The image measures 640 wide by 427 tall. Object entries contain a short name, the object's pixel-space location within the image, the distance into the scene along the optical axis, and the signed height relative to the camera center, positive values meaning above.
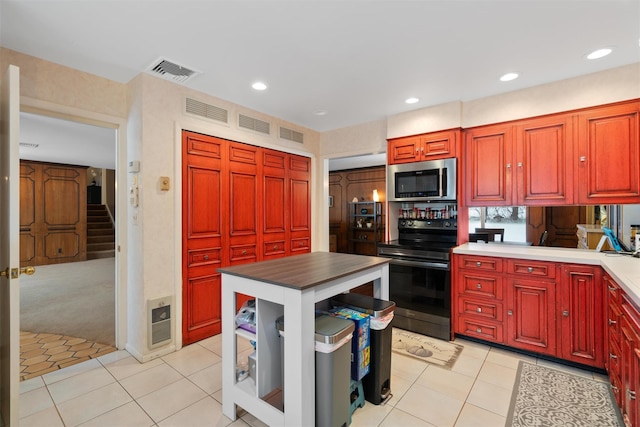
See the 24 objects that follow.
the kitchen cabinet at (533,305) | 2.47 -0.85
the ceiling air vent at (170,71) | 2.55 +1.28
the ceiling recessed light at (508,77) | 2.73 +1.25
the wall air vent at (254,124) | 3.59 +1.11
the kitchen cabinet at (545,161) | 2.82 +0.49
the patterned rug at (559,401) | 1.93 -1.34
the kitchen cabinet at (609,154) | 2.54 +0.50
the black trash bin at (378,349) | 2.06 -0.95
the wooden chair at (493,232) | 3.51 -0.24
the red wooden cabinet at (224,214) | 3.09 -0.01
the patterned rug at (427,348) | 2.73 -1.34
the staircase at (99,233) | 8.78 -0.59
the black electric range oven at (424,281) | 3.14 -0.75
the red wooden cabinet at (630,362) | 1.51 -0.82
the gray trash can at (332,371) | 1.69 -0.91
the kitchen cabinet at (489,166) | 3.13 +0.50
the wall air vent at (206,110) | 3.09 +1.11
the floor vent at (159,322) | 2.77 -1.01
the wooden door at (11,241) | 1.67 -0.15
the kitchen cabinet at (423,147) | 3.37 +0.78
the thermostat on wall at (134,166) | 2.77 +0.45
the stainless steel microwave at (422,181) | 3.36 +0.37
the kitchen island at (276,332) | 1.63 -0.69
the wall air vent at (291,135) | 4.14 +1.11
